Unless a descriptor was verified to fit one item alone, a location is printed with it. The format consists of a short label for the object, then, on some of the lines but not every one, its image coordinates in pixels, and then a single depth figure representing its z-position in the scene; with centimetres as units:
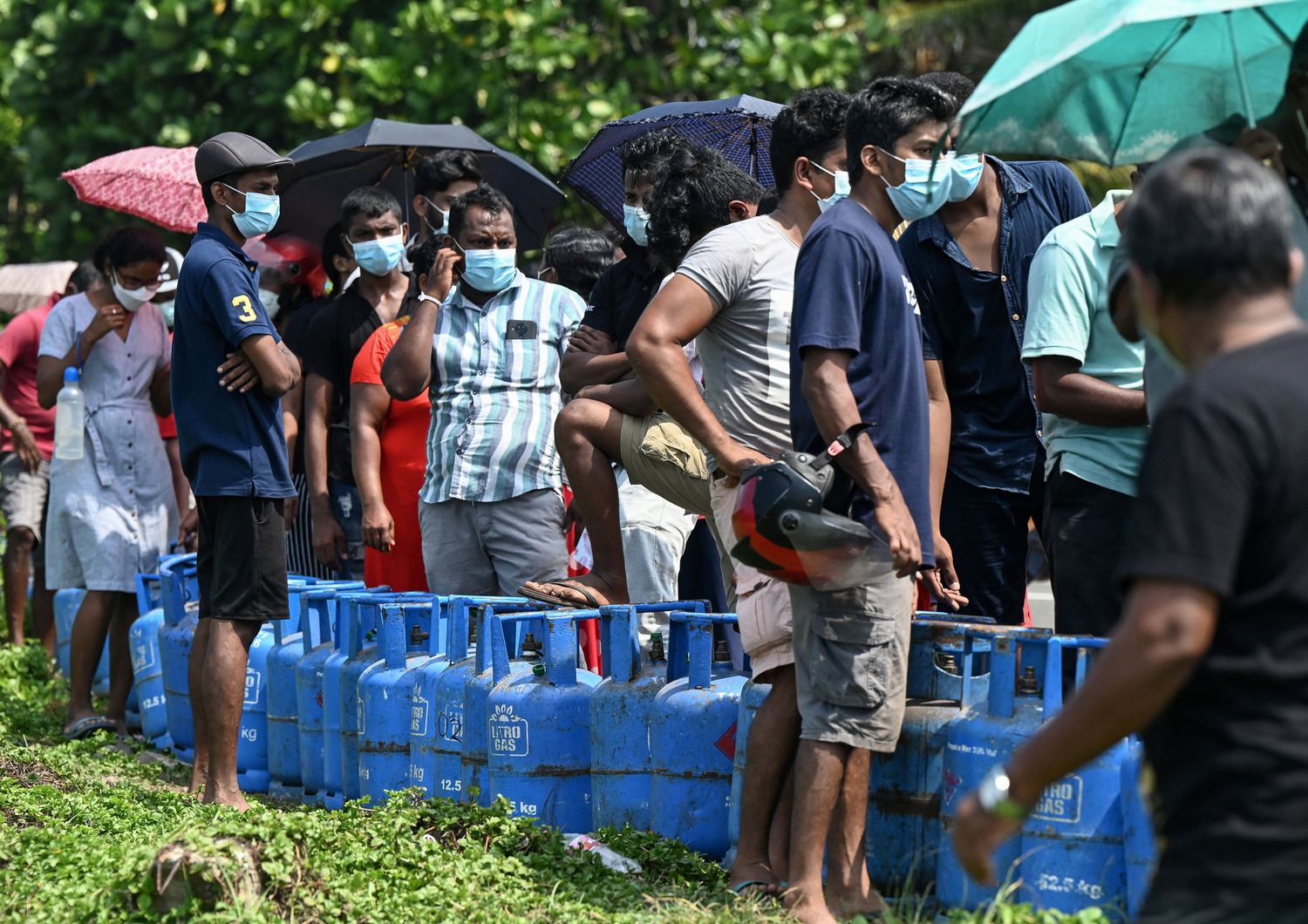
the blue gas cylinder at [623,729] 1123
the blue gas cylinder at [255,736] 1503
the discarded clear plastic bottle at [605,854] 1058
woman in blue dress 1752
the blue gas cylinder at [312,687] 1410
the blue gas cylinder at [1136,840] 854
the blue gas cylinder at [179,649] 1587
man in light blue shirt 999
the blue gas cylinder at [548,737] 1154
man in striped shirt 1452
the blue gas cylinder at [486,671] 1189
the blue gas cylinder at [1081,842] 877
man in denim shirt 1178
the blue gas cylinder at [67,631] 1972
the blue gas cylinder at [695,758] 1097
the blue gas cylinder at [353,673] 1337
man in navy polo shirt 1279
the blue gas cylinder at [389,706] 1275
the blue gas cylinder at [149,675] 1664
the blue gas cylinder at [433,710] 1234
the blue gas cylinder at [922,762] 970
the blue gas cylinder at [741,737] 1048
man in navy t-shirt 916
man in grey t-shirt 984
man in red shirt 2142
